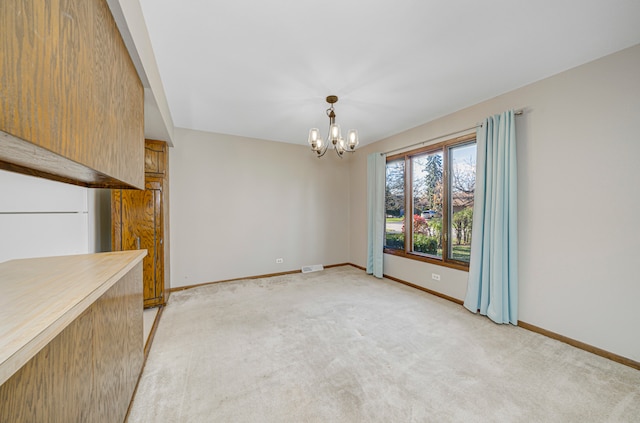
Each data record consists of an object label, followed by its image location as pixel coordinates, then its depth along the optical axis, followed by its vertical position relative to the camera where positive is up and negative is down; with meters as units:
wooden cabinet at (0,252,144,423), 0.62 -0.49
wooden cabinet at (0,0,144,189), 0.61 +0.42
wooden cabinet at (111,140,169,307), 2.92 -0.13
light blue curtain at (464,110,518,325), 2.68 -0.16
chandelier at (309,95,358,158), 2.73 +0.86
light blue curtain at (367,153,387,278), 4.50 +0.03
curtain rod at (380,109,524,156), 2.70 +1.13
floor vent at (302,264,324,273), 4.91 -1.19
